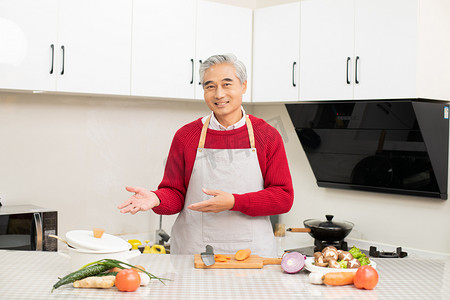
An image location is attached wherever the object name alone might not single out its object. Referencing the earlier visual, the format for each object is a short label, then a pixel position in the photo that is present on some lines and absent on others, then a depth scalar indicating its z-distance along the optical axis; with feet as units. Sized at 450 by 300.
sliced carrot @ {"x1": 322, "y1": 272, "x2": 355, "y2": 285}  4.69
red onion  5.06
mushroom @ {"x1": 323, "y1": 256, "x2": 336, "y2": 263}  4.96
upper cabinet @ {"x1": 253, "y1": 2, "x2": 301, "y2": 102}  11.12
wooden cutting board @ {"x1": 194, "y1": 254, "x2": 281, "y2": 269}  5.27
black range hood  9.67
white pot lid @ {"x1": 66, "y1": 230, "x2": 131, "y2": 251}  4.73
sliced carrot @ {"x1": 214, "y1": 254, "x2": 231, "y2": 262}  5.37
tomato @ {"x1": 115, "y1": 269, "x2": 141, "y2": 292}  4.43
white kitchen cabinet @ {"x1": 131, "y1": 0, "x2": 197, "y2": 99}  10.28
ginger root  4.50
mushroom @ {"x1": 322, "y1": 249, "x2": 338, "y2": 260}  5.01
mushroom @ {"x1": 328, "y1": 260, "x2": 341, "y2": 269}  4.87
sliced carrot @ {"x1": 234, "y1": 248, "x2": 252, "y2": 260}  5.40
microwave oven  8.61
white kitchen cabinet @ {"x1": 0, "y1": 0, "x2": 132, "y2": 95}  8.71
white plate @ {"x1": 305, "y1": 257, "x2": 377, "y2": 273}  4.82
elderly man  6.77
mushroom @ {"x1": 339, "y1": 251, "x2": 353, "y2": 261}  5.00
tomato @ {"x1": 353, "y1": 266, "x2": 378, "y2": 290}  4.57
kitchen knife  5.20
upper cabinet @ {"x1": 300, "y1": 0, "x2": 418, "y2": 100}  9.34
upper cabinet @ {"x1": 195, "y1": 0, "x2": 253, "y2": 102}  11.08
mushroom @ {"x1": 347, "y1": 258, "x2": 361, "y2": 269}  4.89
